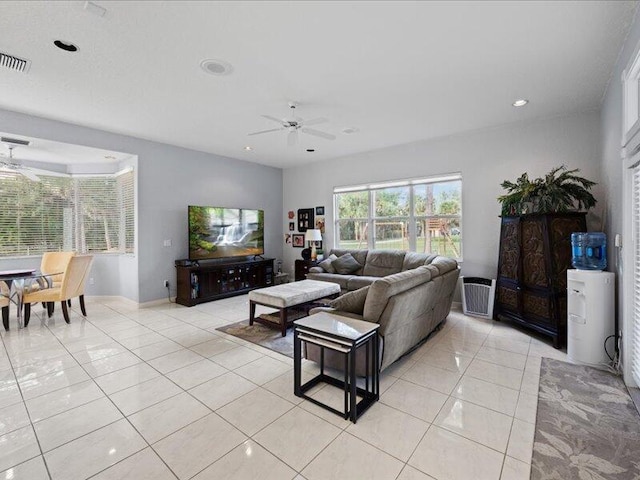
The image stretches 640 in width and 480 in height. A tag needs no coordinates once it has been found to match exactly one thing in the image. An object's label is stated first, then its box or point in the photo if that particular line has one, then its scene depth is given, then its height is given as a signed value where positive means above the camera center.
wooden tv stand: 5.27 -0.81
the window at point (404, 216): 5.20 +0.39
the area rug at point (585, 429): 1.68 -1.31
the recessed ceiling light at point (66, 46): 2.45 +1.60
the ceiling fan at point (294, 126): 3.67 +1.37
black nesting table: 2.06 -0.78
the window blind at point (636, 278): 2.42 -0.36
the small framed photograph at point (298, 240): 7.13 -0.09
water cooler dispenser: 2.88 -0.78
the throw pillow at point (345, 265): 5.71 -0.56
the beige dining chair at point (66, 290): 4.17 -0.76
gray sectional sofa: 2.51 -0.66
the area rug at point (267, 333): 3.42 -1.24
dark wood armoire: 3.40 -0.42
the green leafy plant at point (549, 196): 3.44 +0.47
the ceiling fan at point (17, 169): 4.69 +1.19
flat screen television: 5.49 +0.09
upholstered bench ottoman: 3.72 -0.78
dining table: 3.94 -0.63
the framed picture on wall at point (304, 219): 6.97 +0.42
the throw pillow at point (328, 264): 5.82 -0.56
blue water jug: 2.98 -0.16
